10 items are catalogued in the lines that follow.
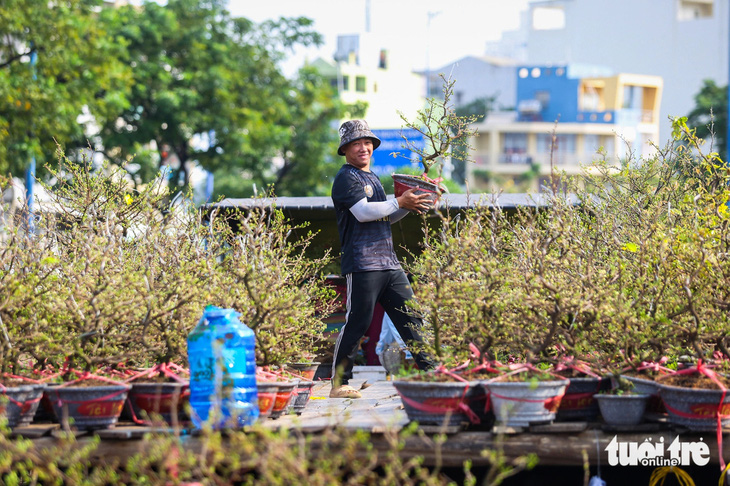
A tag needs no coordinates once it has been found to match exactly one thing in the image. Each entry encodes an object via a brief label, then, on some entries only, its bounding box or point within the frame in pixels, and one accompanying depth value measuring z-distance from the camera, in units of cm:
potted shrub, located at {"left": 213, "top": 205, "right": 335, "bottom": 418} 1117
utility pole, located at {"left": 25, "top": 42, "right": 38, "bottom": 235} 3666
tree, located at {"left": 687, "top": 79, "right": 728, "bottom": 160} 8494
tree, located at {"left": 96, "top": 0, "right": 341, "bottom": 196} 5297
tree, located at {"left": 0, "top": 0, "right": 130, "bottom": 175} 3506
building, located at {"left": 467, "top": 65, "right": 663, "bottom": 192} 13875
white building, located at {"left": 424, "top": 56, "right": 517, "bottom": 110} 16987
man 1325
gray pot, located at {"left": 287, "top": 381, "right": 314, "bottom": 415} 1197
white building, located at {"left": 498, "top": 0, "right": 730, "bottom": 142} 14812
